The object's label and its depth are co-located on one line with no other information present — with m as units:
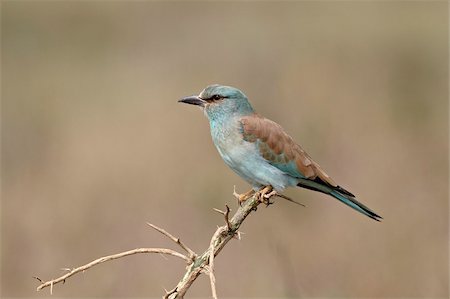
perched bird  8.47
